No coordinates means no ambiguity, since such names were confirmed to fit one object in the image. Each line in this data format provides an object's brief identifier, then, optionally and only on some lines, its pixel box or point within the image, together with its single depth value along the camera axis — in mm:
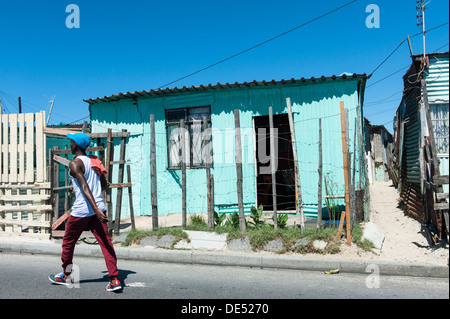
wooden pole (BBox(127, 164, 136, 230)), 7584
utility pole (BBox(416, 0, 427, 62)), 12082
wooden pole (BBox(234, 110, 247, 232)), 6973
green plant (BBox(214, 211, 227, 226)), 7457
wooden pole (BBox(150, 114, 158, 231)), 7328
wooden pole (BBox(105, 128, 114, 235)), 7352
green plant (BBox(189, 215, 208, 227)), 7602
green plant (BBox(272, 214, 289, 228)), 7086
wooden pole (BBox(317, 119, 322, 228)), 6680
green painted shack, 9266
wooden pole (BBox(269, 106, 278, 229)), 6911
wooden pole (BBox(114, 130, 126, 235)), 7527
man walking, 4273
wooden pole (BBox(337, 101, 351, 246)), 6309
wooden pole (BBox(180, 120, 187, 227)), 7318
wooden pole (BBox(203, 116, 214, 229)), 7156
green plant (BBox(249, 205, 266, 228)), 7293
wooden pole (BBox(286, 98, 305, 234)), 6785
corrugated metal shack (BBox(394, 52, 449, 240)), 7255
